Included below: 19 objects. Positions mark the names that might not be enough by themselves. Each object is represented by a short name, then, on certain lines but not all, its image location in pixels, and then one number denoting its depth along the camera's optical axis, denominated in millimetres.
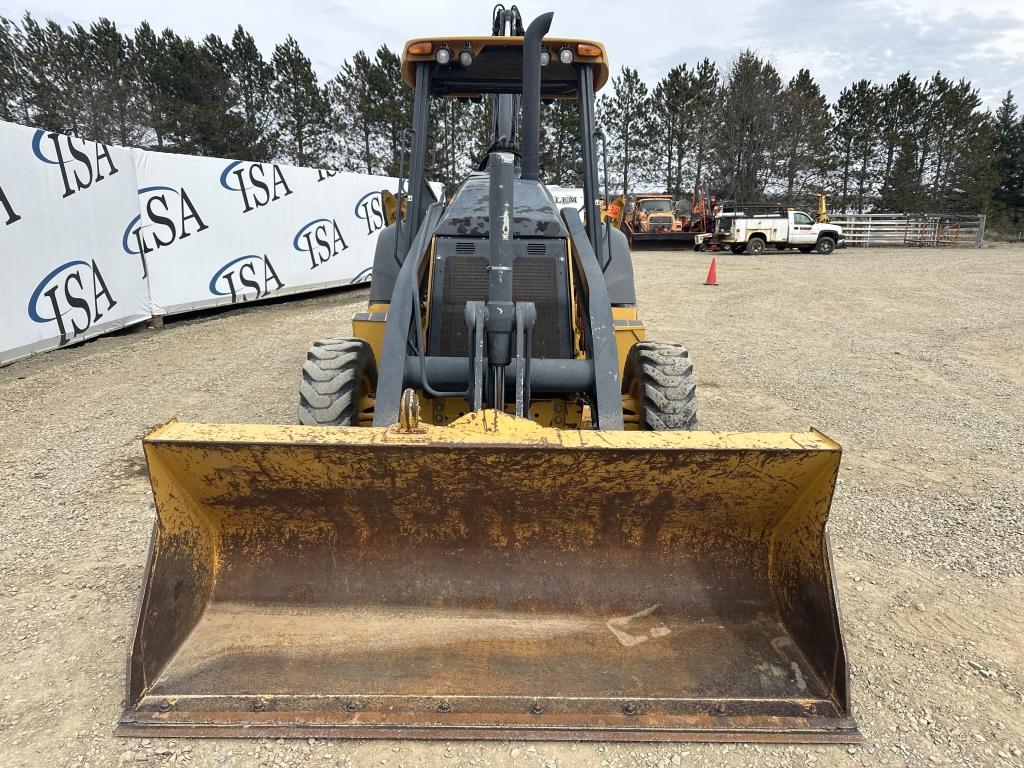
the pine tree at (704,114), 40844
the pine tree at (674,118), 41875
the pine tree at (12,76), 29875
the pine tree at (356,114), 38938
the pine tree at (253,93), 36188
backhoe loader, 2146
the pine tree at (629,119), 42688
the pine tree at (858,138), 41438
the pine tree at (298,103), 37844
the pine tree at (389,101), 37844
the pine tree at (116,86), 31812
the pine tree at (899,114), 40625
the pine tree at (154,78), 32969
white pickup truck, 25797
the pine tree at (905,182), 40844
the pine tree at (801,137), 39344
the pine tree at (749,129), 39250
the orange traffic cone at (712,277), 15977
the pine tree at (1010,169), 40375
